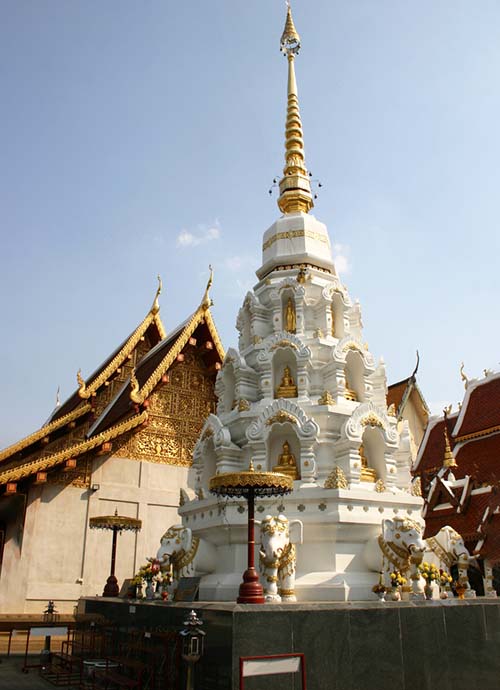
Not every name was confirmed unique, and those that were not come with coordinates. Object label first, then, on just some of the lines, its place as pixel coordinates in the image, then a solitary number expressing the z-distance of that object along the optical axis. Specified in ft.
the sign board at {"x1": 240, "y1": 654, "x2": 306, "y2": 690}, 19.19
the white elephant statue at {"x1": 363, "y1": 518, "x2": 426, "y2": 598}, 26.96
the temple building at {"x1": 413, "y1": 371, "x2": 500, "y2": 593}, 45.47
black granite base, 20.11
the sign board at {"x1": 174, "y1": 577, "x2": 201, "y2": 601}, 28.43
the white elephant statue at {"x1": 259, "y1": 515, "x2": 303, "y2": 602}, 25.94
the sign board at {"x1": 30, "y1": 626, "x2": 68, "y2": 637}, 27.20
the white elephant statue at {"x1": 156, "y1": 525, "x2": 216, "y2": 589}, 30.48
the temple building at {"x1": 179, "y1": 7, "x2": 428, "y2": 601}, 29.19
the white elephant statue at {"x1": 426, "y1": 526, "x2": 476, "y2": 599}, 32.45
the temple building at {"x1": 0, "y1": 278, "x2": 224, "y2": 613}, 42.80
